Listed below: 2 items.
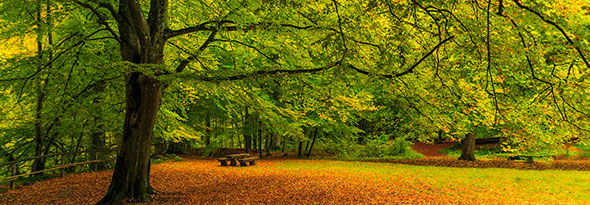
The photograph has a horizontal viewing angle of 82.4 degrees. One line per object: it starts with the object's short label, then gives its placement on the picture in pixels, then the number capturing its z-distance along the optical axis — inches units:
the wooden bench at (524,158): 668.7
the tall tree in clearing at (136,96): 307.6
